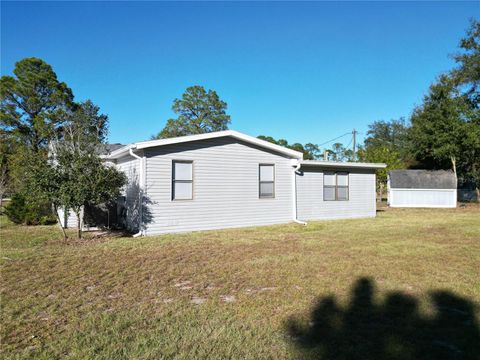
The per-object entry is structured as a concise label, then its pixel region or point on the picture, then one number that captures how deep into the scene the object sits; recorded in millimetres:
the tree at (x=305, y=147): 53894
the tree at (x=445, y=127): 22766
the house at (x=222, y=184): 9984
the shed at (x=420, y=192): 22250
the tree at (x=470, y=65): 24984
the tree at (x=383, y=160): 27156
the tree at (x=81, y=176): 8355
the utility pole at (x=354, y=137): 31945
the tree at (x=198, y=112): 40625
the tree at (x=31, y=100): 28156
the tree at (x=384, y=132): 58475
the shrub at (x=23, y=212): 12461
